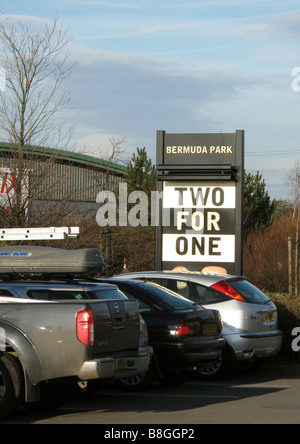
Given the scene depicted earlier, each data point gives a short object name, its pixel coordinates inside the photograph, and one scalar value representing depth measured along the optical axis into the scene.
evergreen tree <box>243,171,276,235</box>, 38.09
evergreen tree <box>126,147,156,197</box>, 38.22
